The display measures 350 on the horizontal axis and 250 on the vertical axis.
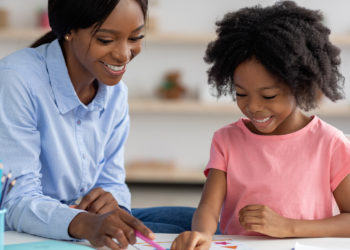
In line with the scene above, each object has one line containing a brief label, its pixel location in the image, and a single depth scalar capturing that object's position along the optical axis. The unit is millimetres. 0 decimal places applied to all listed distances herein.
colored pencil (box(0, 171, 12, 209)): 1013
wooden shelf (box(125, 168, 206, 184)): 3469
